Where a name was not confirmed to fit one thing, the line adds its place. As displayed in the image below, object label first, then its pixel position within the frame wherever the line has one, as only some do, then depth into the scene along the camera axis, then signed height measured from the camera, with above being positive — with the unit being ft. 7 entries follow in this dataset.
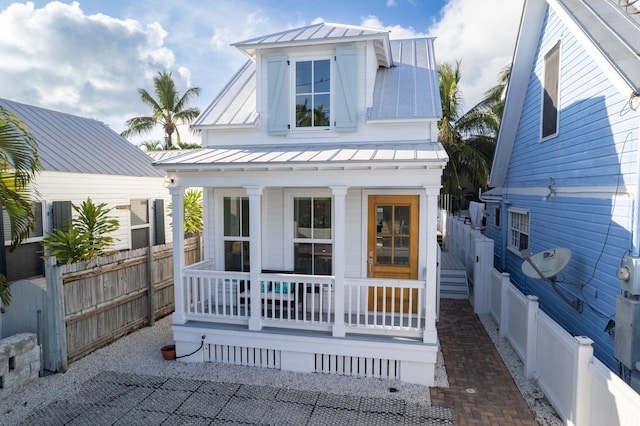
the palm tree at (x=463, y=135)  68.95 +11.82
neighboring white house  27.81 +1.18
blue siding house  15.31 +1.93
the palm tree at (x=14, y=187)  15.05 +0.34
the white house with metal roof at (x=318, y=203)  19.31 -0.58
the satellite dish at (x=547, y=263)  19.52 -3.94
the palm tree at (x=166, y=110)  91.56 +22.24
